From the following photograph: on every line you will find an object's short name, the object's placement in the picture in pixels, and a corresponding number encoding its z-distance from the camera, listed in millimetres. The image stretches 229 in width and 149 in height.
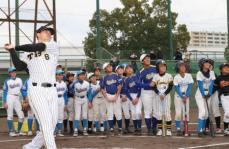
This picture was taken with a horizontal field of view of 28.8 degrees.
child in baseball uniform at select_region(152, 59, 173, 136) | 11281
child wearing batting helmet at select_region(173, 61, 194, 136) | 11242
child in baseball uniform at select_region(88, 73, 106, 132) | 12430
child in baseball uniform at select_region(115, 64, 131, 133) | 12211
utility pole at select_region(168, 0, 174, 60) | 27245
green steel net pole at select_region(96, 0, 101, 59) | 24109
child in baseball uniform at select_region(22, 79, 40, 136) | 12134
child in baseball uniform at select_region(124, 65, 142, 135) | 11945
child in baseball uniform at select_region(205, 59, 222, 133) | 11316
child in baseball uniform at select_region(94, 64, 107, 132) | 12555
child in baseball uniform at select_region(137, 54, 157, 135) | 11625
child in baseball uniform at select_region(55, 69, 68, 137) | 11844
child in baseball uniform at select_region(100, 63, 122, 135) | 11906
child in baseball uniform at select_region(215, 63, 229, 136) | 11047
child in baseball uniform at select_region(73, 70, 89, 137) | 12086
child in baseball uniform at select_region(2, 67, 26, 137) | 12281
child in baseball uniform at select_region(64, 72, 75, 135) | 12378
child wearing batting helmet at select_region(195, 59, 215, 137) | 11016
